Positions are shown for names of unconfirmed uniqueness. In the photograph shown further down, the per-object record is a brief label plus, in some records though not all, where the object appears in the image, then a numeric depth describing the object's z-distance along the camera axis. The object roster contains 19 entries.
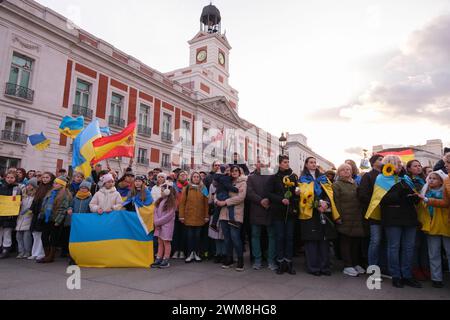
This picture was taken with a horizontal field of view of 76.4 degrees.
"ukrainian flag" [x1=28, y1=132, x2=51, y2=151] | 11.76
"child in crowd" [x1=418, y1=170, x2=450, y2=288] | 4.27
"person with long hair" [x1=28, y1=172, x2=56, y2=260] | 6.38
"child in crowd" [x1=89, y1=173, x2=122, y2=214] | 5.84
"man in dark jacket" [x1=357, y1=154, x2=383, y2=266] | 4.64
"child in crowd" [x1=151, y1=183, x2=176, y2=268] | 5.67
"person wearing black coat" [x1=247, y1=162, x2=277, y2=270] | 5.35
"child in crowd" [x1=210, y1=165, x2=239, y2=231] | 5.43
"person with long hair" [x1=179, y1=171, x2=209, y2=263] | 6.10
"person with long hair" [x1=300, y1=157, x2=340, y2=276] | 5.00
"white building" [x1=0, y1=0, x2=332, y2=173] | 16.58
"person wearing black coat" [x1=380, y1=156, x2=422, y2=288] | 4.29
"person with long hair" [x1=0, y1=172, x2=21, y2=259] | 6.62
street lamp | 15.49
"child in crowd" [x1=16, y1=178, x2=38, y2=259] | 6.66
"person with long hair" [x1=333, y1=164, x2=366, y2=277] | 4.99
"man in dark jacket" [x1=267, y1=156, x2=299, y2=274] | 5.15
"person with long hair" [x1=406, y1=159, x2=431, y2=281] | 4.77
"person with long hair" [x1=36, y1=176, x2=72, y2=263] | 6.04
